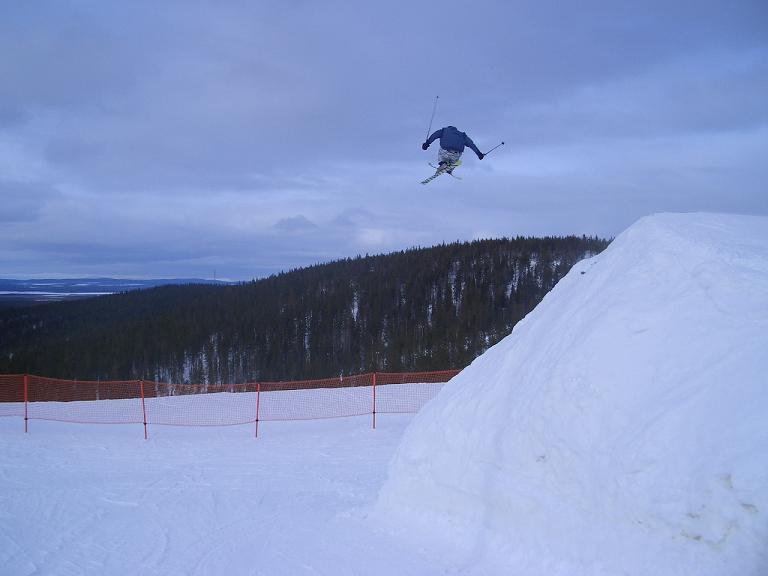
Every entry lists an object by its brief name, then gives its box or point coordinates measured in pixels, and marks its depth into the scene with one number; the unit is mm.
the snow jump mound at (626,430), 4020
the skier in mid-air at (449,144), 12664
